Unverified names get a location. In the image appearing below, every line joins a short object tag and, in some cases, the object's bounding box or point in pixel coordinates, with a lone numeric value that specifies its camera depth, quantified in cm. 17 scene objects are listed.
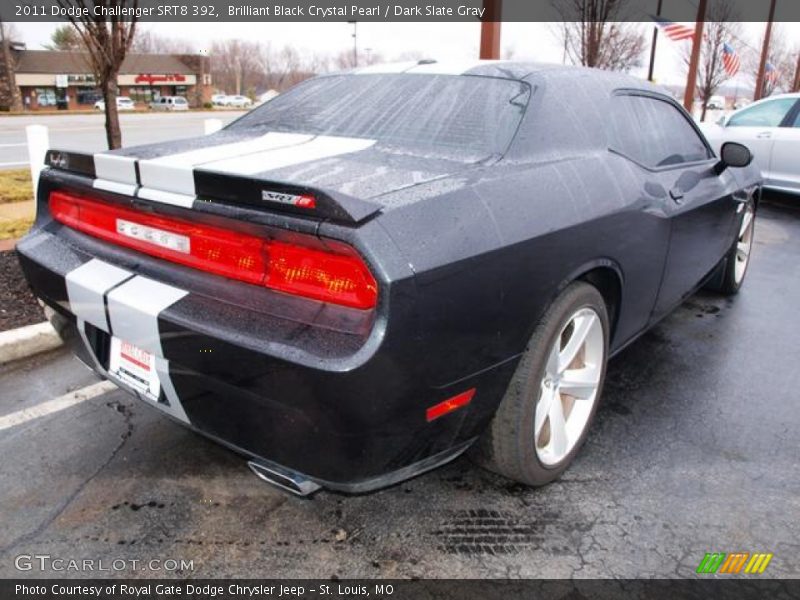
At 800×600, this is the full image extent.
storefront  6153
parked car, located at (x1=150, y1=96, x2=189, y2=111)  6044
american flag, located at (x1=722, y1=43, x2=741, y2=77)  1825
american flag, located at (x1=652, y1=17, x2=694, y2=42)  1498
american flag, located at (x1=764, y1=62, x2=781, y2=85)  3012
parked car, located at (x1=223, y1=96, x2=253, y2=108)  7044
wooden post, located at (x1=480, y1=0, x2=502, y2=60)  815
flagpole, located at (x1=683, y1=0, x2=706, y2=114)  1601
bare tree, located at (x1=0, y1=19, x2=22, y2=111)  5012
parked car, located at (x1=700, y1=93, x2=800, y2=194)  841
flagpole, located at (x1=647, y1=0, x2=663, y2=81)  1967
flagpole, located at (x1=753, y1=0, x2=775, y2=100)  2344
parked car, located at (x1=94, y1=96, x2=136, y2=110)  5553
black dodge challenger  166
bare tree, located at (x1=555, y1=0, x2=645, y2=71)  1205
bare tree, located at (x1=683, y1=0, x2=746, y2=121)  2402
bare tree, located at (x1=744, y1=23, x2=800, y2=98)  3503
